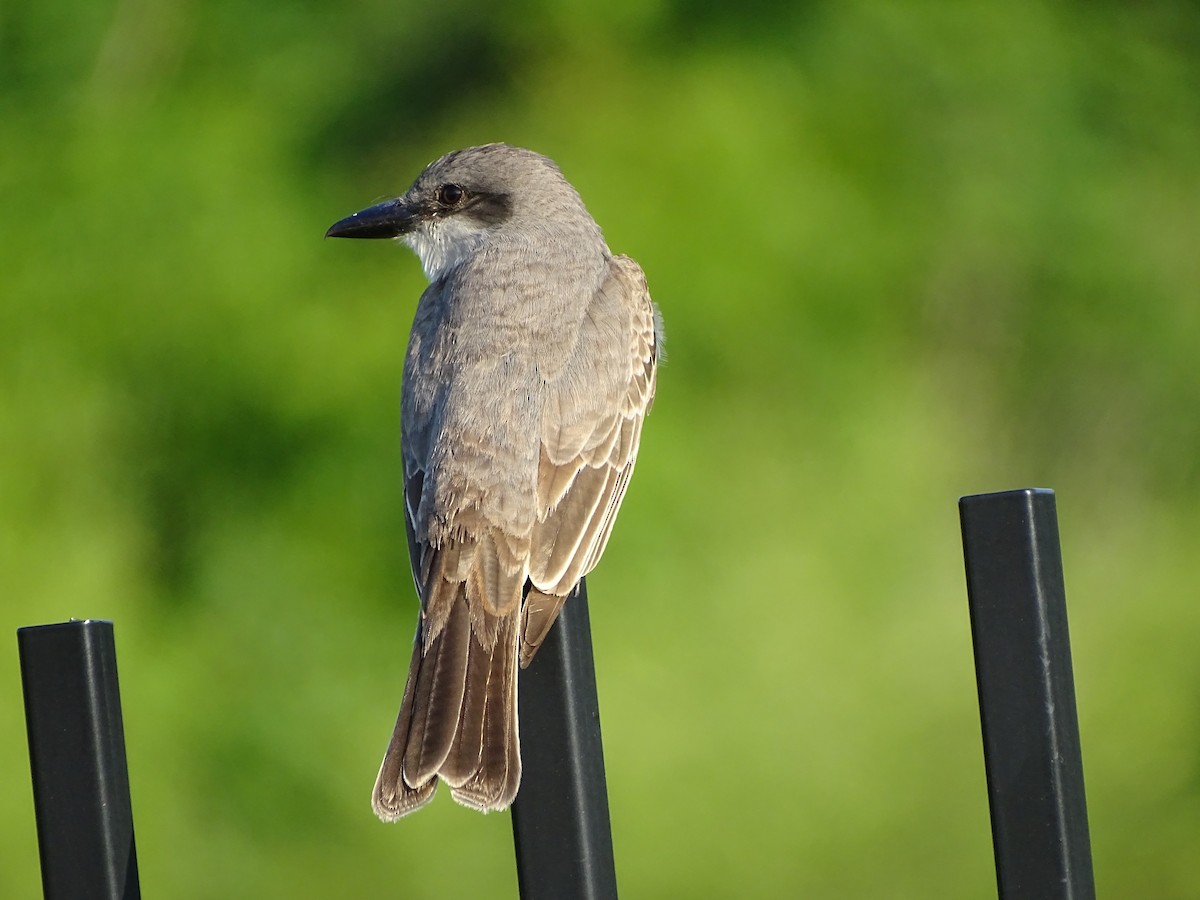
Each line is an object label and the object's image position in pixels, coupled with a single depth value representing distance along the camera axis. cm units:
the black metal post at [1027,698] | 516
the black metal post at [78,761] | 566
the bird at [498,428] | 599
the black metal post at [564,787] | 549
